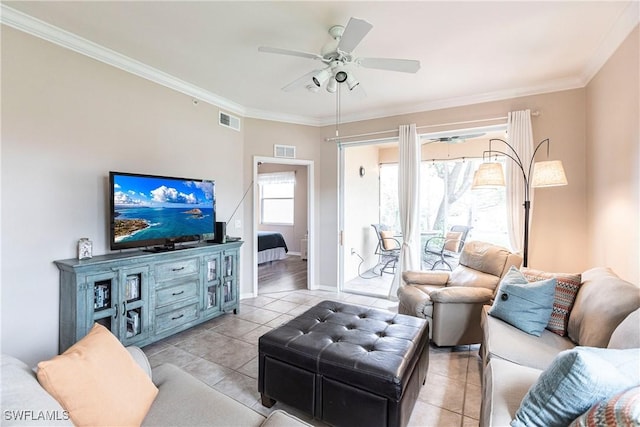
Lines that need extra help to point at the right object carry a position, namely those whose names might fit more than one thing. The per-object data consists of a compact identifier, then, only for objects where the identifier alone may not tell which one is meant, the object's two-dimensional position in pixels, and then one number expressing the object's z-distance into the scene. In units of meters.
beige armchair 2.74
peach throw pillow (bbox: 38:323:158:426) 1.00
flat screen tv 2.69
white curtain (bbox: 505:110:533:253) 3.44
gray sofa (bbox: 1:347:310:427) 0.84
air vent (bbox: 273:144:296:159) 4.65
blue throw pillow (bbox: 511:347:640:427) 0.99
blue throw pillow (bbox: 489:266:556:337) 2.08
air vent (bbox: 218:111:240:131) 4.05
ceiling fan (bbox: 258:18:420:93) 2.18
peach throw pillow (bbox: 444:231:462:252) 5.12
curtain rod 3.62
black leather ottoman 1.59
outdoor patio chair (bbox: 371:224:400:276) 5.59
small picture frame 2.50
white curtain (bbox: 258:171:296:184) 8.24
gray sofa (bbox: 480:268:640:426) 1.37
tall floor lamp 2.70
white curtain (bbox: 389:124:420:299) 4.17
